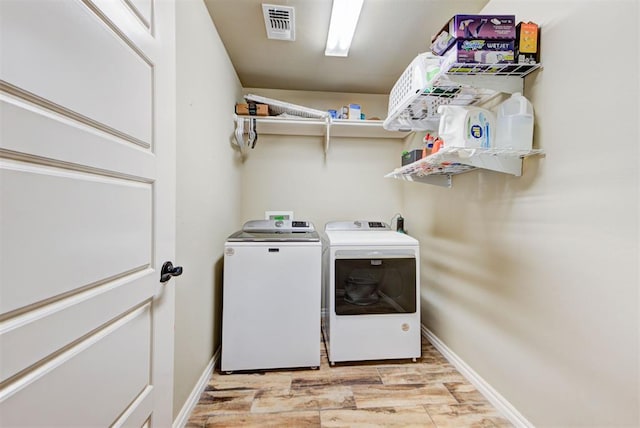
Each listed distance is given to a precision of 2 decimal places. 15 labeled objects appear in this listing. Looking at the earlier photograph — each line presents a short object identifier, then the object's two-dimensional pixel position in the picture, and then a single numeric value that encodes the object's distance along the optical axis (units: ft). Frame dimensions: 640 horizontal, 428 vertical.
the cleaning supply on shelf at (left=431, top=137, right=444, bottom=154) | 4.68
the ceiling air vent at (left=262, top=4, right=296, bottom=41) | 5.07
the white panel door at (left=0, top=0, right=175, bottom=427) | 1.49
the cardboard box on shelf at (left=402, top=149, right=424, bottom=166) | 5.74
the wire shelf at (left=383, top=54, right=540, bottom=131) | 4.04
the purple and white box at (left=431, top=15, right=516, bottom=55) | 3.74
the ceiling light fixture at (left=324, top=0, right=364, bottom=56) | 4.88
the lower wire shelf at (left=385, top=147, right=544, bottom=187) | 3.89
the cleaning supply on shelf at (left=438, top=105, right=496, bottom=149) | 4.12
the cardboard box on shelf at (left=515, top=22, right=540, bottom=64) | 3.85
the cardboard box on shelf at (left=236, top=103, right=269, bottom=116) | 7.39
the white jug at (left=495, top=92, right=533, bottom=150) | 3.98
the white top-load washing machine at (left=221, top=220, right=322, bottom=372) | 5.86
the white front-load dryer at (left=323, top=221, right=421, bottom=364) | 6.22
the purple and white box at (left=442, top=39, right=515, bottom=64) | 3.71
